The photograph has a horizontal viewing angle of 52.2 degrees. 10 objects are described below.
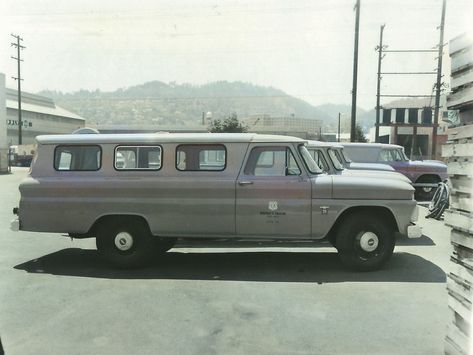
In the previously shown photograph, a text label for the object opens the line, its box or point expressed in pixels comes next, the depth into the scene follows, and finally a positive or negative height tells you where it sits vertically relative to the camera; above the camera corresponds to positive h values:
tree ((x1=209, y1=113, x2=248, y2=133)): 61.38 +3.53
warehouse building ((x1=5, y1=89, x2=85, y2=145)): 77.61 +5.32
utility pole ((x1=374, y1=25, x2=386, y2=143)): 38.72 +6.65
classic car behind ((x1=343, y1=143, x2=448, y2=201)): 16.55 -0.23
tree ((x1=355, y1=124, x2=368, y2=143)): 68.78 +2.86
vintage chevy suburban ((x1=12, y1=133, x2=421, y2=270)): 6.99 -0.66
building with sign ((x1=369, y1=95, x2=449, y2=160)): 45.25 +2.88
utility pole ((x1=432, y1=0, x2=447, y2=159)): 32.79 +5.29
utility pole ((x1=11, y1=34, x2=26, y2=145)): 47.47 +8.84
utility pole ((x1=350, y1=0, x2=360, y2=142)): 24.75 +4.24
